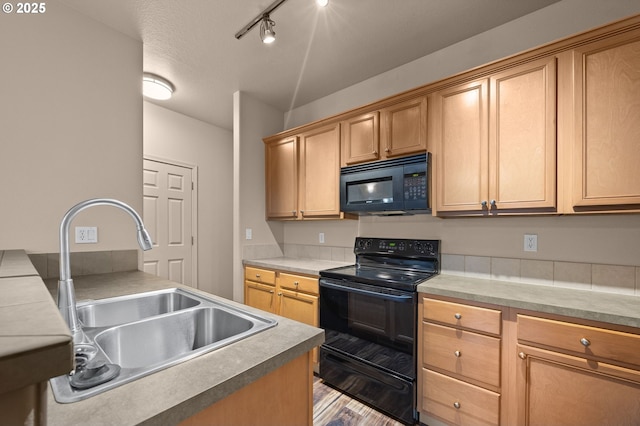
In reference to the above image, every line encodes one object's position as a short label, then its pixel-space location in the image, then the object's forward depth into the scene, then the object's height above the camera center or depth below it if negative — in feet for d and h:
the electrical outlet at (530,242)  6.08 -0.65
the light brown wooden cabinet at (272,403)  2.10 -1.60
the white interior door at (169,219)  11.30 -0.26
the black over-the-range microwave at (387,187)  6.74 +0.68
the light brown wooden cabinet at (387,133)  6.95 +2.15
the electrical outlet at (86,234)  6.13 -0.49
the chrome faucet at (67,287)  2.70 -0.73
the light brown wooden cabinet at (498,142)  5.30 +1.46
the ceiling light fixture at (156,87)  8.97 +4.13
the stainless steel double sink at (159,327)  3.11 -1.45
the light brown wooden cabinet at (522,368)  4.04 -2.59
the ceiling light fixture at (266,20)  5.99 +4.30
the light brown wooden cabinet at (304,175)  8.75 +1.28
